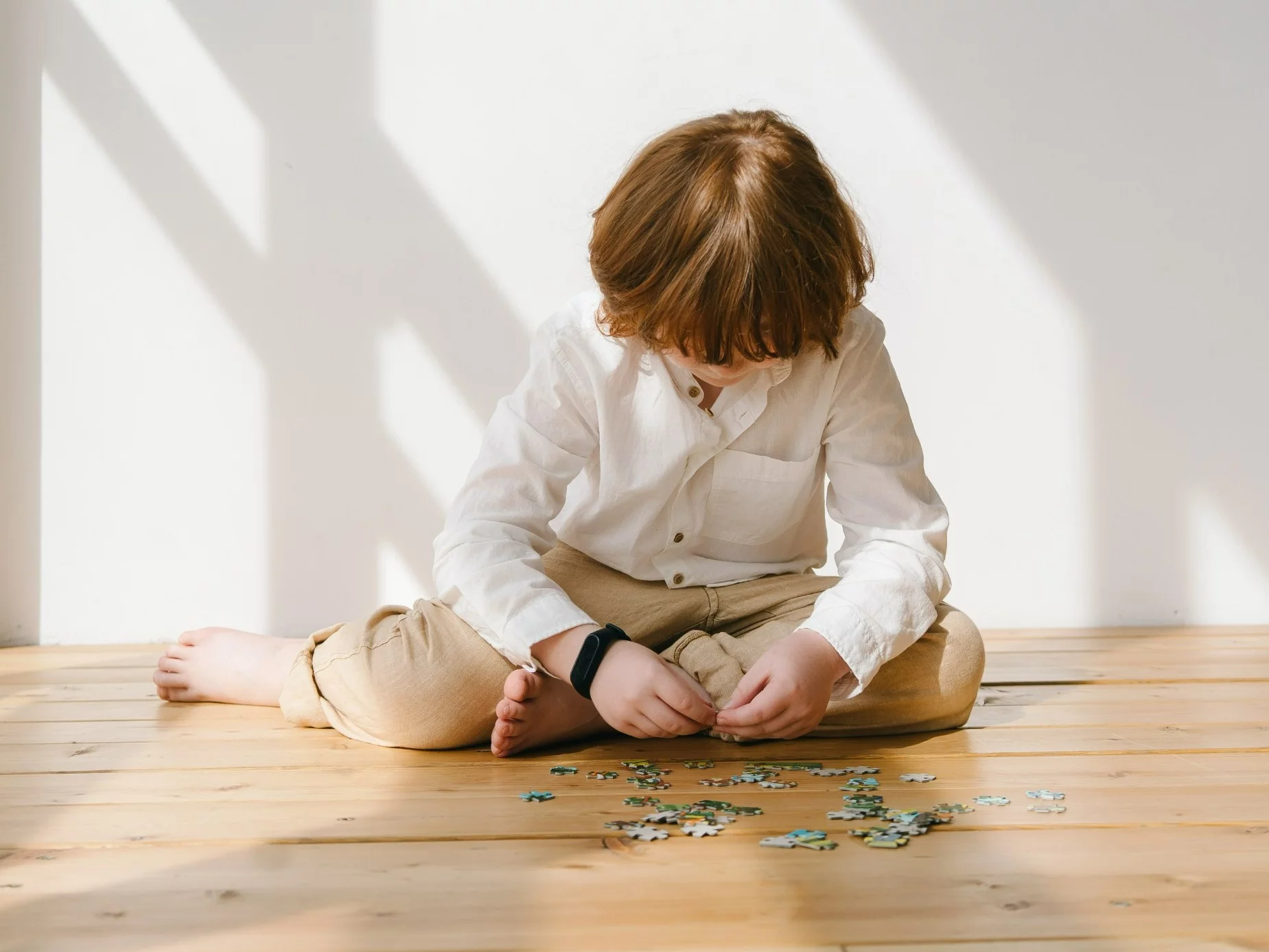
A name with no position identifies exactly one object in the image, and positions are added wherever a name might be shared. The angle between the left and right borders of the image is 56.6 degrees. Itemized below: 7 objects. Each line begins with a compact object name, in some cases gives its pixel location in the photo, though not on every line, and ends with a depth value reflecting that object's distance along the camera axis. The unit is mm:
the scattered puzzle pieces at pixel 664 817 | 1250
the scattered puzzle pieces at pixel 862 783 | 1392
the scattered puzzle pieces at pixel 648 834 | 1195
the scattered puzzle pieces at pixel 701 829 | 1207
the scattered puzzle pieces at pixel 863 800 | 1305
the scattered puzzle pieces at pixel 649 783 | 1415
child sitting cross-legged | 1450
